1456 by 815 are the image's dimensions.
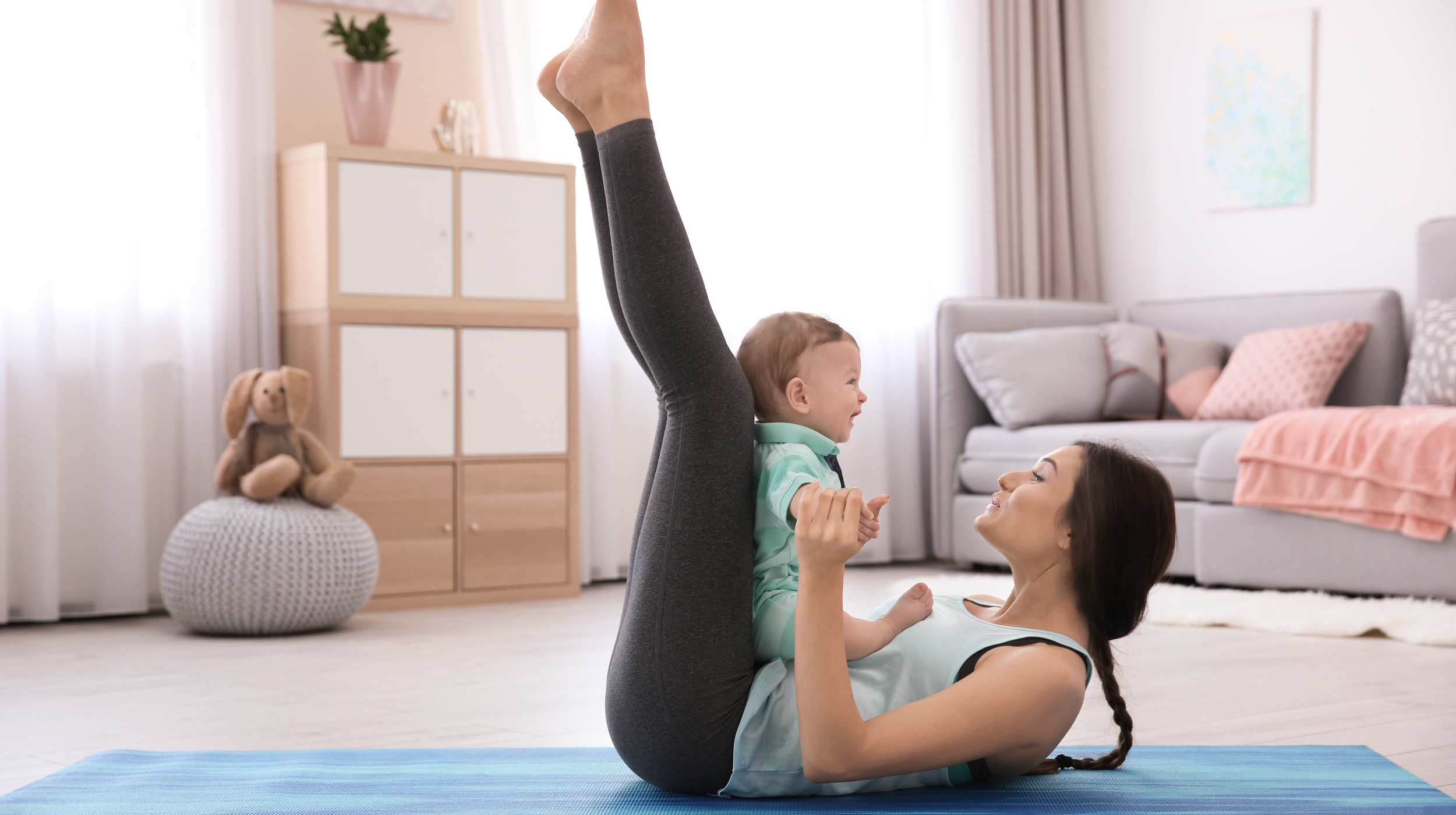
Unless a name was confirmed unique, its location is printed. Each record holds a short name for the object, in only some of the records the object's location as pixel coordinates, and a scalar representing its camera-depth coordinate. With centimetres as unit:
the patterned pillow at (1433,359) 383
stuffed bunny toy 335
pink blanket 328
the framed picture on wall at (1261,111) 477
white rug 303
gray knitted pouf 320
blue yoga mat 157
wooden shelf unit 360
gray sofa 342
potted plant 375
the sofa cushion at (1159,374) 448
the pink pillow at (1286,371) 412
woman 146
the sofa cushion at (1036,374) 440
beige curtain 520
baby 156
